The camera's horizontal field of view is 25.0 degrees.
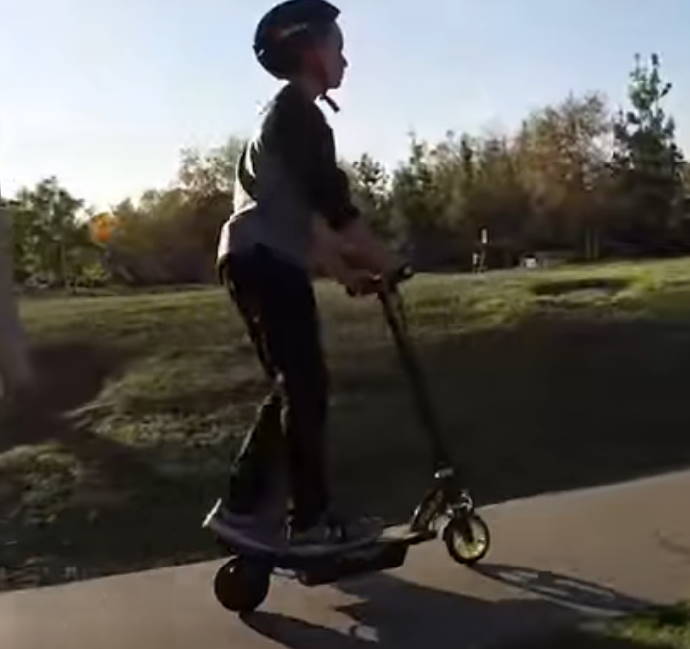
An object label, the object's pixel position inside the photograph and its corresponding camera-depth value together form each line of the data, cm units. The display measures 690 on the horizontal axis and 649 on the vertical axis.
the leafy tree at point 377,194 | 2047
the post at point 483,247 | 2261
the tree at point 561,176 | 2594
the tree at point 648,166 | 2723
